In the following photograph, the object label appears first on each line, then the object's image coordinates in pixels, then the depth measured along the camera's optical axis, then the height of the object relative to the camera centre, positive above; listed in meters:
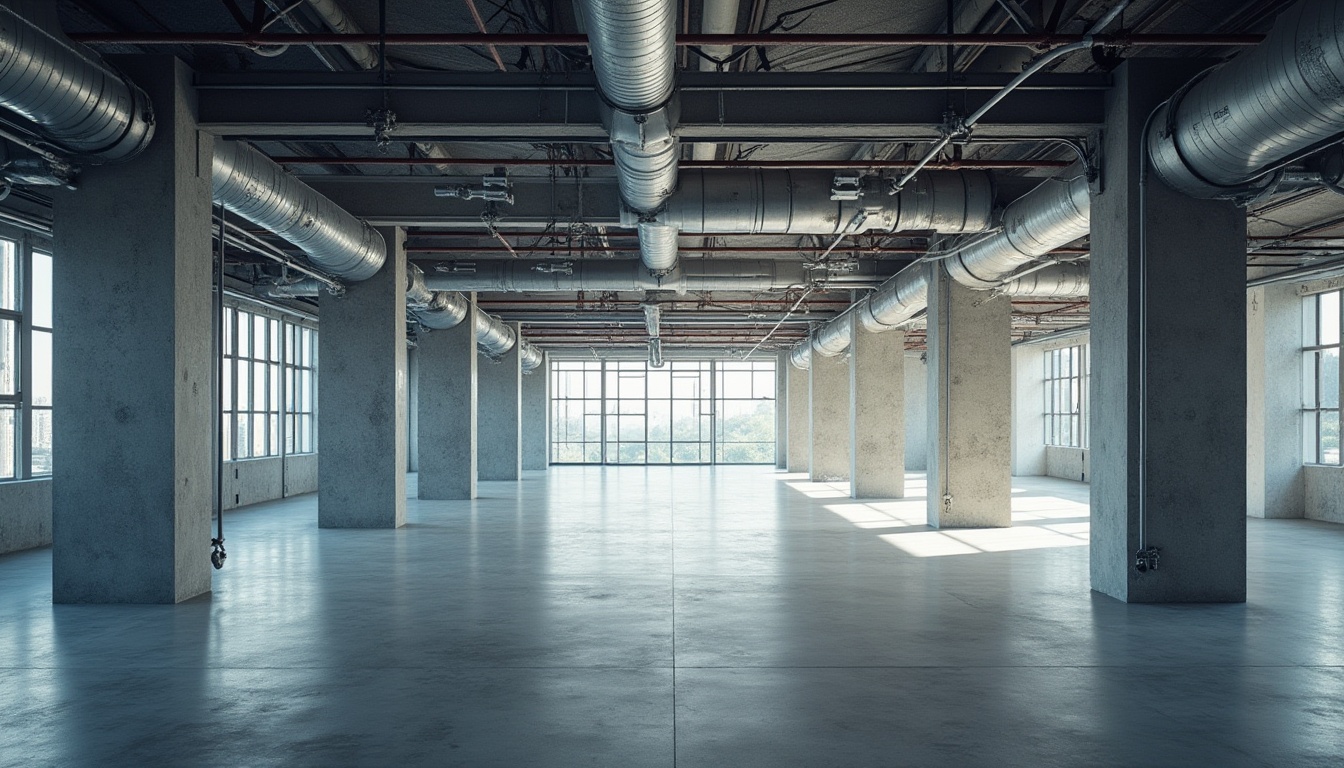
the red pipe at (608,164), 10.29 +2.48
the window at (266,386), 20.33 +0.31
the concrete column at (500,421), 27.75 -0.63
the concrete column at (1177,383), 8.63 +0.13
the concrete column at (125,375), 8.62 +0.22
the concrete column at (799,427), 33.12 -0.97
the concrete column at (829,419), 27.42 -0.59
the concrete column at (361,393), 14.80 +0.09
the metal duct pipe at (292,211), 9.61 +2.08
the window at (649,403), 39.78 -0.18
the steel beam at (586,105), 8.80 +2.68
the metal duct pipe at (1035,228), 10.11 +1.89
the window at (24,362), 13.07 +0.52
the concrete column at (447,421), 20.73 -0.47
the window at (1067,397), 30.08 +0.02
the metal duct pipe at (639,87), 5.75 +2.22
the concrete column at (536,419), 35.19 -0.73
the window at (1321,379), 17.84 +0.33
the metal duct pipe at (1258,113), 6.28 +2.06
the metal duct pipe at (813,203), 10.97 +2.23
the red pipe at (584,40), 7.43 +2.76
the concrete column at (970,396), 15.05 +0.03
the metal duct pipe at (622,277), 16.23 +2.04
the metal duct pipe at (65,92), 6.65 +2.31
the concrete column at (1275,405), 18.14 -0.15
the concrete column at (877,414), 21.41 -0.35
